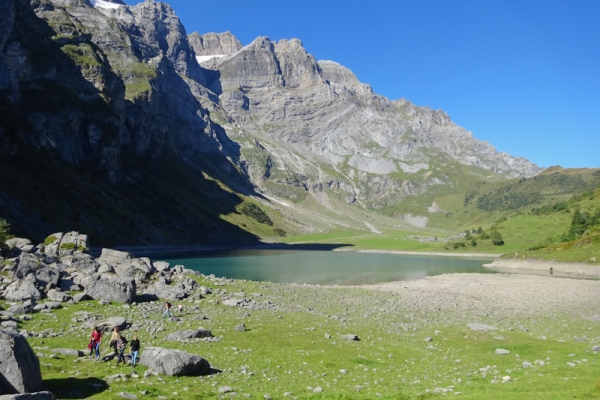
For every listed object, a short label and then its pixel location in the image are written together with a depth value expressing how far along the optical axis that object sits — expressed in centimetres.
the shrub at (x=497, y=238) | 17650
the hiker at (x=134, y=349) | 2098
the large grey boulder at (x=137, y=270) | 4734
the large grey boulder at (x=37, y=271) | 3775
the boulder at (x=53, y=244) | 5609
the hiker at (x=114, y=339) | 2233
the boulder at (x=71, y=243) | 5778
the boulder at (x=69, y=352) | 2238
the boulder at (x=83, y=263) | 4603
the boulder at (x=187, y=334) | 2770
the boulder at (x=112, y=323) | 2812
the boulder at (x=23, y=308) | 3070
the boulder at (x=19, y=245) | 4850
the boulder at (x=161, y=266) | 5407
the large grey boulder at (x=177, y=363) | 1983
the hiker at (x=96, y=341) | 2206
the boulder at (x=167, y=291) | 4291
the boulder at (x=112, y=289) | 3788
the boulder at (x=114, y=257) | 5525
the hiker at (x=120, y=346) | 2133
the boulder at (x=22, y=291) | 3409
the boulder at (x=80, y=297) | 3603
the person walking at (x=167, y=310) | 3380
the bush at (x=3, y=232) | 4842
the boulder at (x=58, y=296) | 3538
